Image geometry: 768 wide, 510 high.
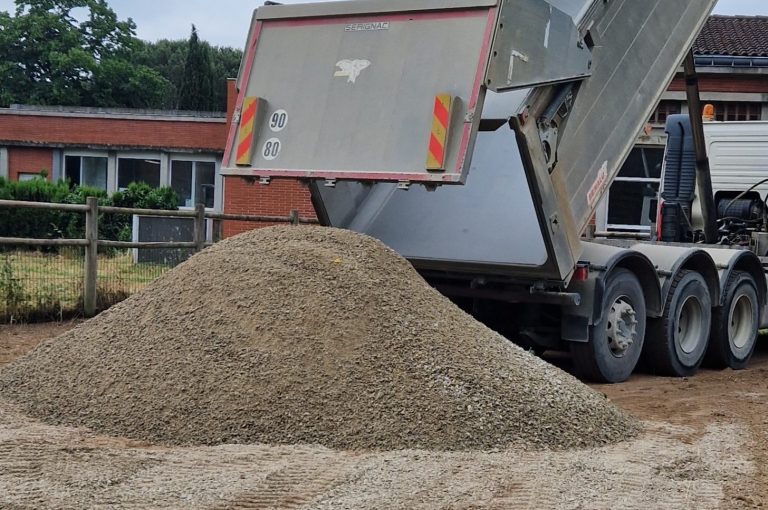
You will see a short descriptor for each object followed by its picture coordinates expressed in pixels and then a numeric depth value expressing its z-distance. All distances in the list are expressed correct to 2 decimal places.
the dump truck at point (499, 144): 7.46
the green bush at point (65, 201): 18.28
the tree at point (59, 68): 49.91
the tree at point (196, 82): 47.31
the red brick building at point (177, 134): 22.67
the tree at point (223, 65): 52.78
